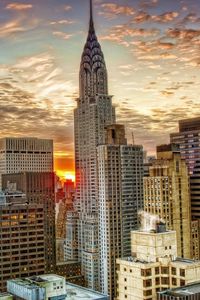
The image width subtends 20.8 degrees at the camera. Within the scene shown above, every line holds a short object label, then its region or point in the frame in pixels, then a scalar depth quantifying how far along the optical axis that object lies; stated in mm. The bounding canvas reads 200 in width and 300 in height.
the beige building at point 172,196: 180000
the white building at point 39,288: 124312
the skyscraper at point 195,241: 192250
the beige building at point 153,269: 103562
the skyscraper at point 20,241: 184625
